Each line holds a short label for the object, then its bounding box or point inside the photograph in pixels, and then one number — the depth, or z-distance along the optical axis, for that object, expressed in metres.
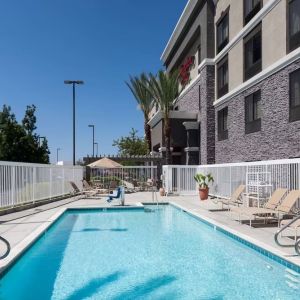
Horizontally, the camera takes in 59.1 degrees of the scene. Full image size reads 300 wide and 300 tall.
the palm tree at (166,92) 19.56
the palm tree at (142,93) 22.43
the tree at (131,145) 37.03
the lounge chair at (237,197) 9.72
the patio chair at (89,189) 15.79
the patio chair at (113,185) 17.76
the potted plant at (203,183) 13.55
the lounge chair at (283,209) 6.81
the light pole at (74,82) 20.47
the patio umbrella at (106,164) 16.14
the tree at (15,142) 22.70
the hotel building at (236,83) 11.66
